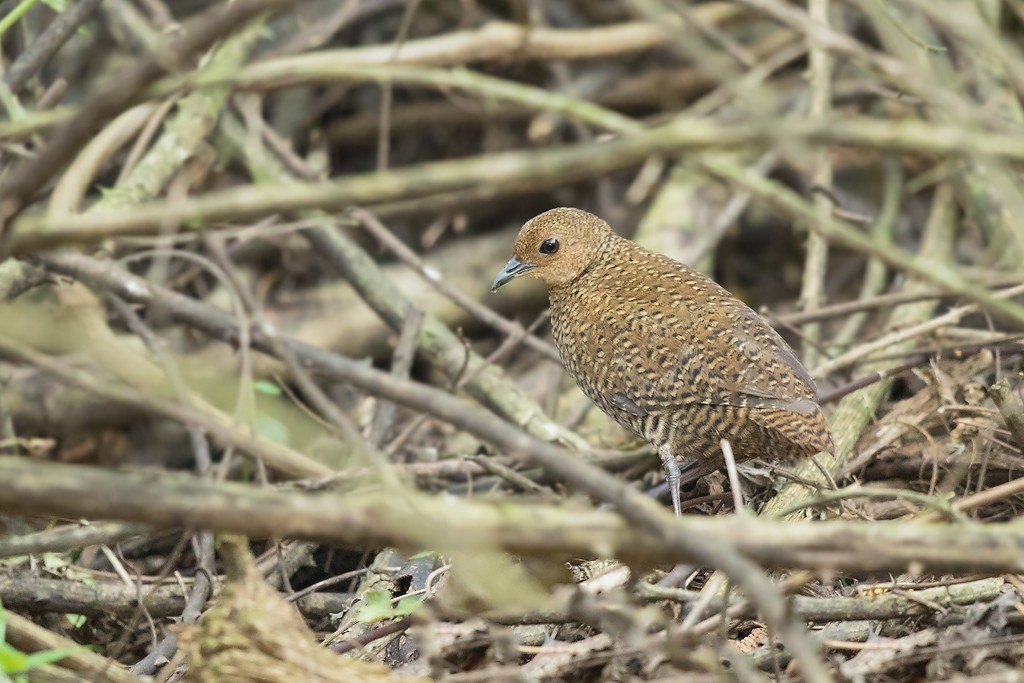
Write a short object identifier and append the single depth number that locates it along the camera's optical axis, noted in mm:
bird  7180
